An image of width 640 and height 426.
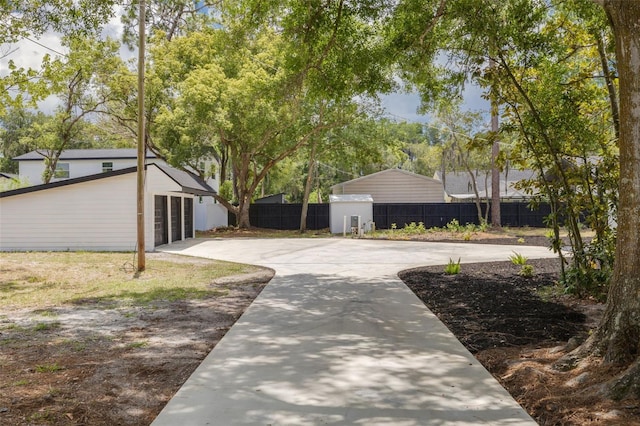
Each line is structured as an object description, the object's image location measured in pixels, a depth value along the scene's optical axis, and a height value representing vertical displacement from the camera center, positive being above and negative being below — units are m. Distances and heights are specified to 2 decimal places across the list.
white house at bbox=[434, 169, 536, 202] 37.44 +2.36
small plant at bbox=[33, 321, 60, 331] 6.61 -1.39
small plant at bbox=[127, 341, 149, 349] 5.71 -1.42
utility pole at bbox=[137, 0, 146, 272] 11.09 +1.59
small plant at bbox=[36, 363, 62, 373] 4.80 -1.40
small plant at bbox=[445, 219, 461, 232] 24.88 -0.61
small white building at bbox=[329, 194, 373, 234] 26.44 +0.17
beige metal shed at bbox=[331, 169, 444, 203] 32.12 +1.77
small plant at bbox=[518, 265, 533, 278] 10.47 -1.20
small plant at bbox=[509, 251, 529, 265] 11.58 -1.09
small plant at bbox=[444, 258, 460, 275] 11.28 -1.21
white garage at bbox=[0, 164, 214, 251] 17.20 +0.14
